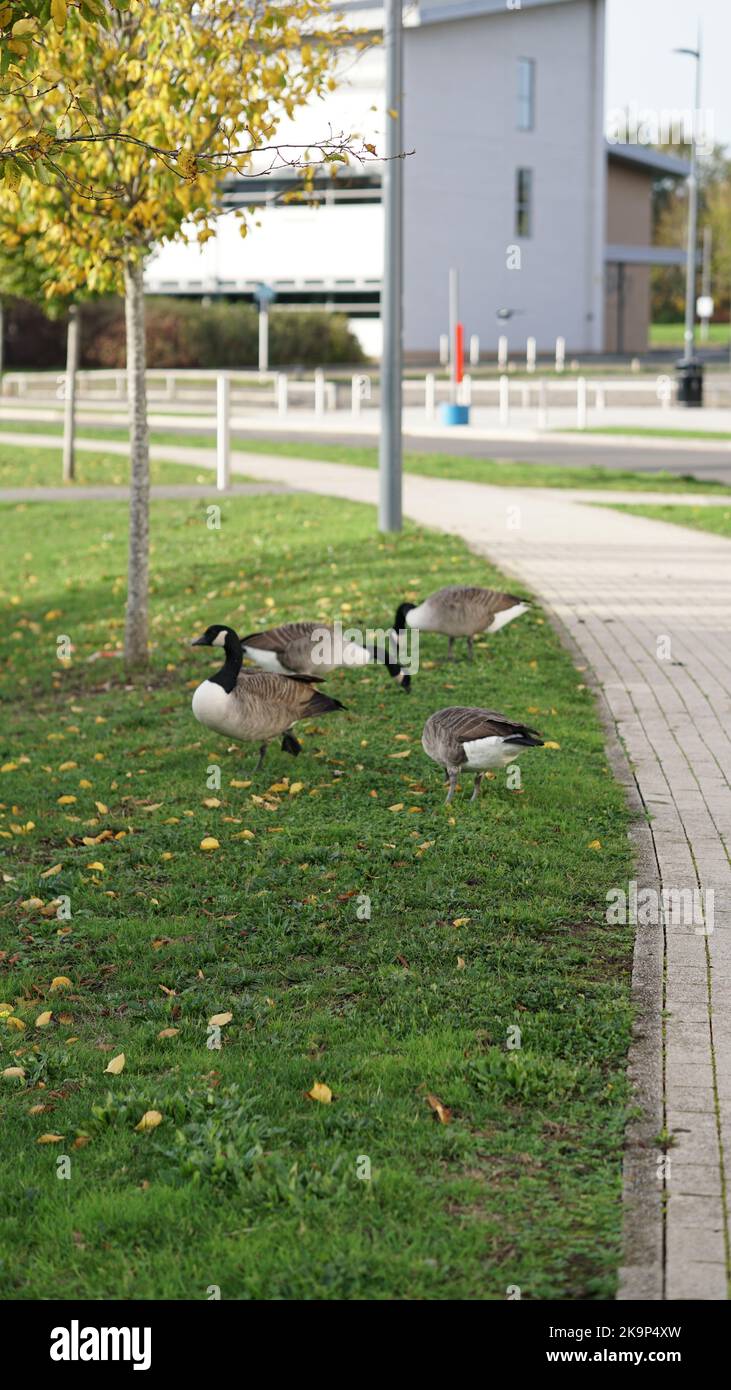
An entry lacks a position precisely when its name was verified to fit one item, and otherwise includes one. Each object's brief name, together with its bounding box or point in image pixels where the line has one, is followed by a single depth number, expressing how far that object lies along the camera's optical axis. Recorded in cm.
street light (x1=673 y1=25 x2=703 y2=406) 3925
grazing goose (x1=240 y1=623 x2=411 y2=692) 922
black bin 3941
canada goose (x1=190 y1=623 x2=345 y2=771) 806
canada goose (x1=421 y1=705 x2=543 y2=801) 721
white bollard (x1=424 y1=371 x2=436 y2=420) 3785
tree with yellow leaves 1002
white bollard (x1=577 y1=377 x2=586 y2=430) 3425
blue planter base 3450
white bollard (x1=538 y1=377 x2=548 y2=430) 3500
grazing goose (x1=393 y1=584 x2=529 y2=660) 987
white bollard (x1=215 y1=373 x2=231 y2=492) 2106
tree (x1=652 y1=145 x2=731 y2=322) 9262
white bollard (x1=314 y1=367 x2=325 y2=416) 3772
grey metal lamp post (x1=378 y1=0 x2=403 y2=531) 1523
